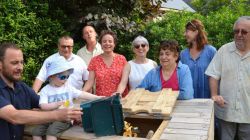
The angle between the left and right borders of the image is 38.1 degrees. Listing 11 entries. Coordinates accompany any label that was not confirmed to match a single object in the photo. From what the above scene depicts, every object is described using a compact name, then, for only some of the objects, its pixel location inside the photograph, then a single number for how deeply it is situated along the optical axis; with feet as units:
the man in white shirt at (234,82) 12.77
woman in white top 15.25
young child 10.27
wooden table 8.97
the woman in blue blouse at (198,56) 15.39
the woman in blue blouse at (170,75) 12.75
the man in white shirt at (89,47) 18.07
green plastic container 9.03
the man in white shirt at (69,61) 16.13
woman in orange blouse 15.25
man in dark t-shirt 8.84
